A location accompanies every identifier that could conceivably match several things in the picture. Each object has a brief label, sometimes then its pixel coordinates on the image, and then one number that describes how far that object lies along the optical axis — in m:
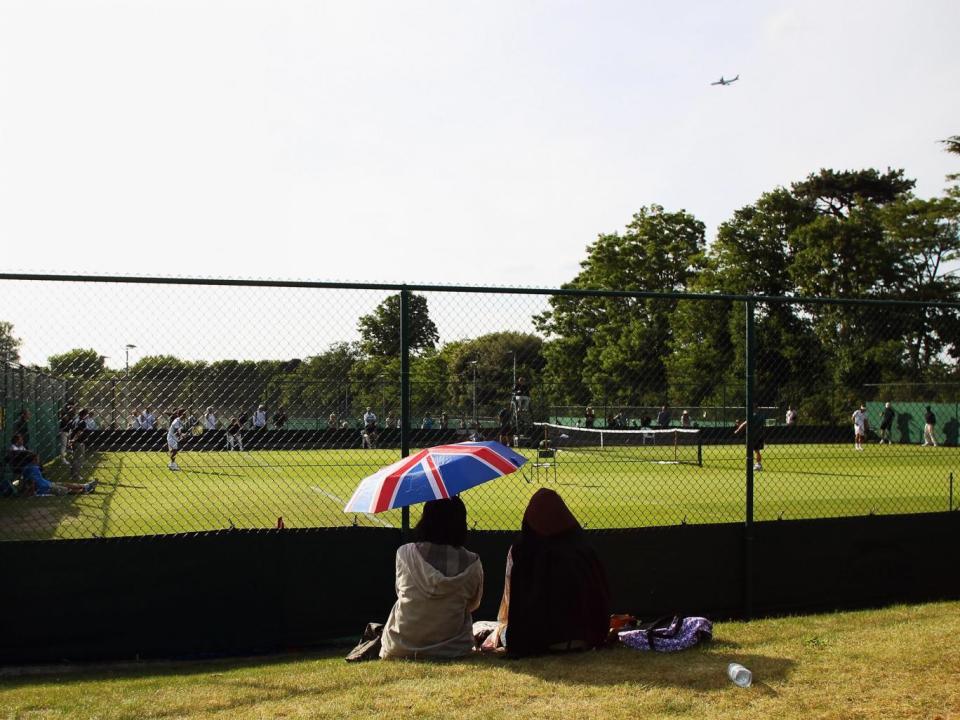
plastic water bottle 5.30
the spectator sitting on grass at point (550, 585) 5.89
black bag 6.18
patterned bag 6.13
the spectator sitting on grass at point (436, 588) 5.86
